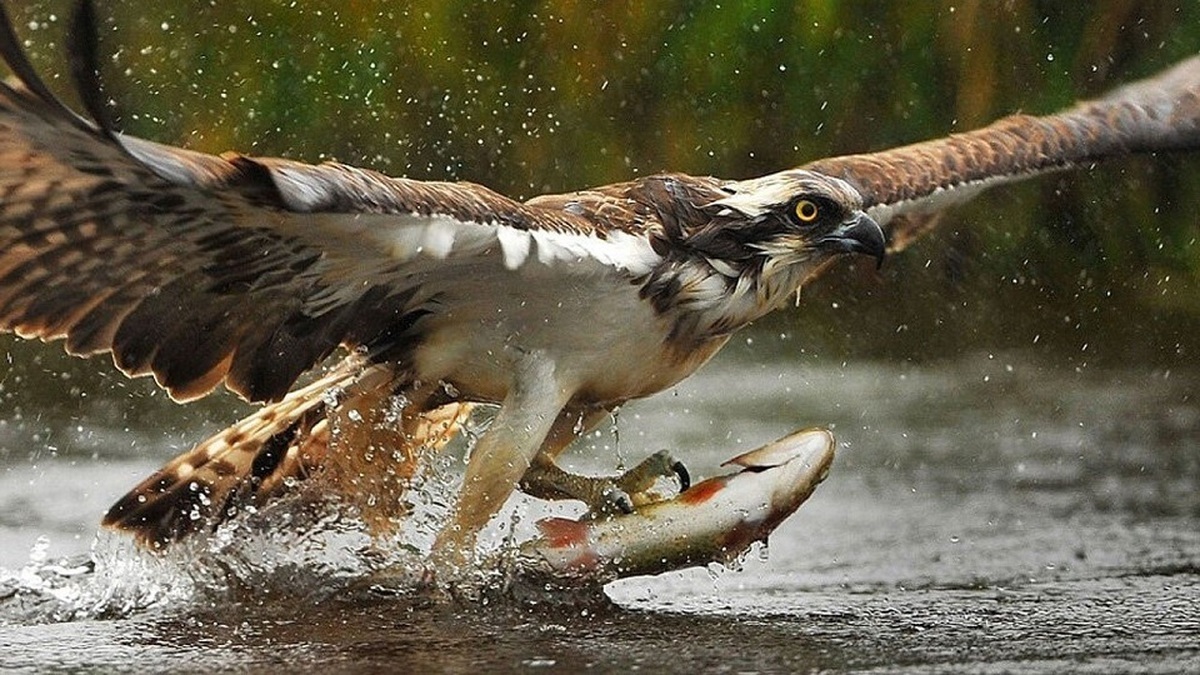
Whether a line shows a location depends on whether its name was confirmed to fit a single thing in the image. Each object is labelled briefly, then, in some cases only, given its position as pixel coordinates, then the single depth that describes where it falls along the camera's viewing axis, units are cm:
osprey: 934
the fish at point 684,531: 1091
